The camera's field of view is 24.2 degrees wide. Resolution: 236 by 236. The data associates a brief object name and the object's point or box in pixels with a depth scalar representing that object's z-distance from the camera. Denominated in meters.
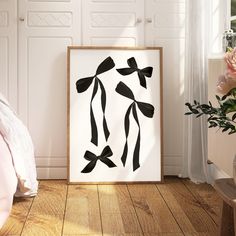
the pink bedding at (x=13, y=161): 3.01
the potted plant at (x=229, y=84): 1.78
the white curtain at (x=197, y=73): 4.25
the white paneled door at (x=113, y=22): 4.49
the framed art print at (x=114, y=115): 4.44
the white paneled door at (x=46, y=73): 4.46
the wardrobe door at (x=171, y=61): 4.52
